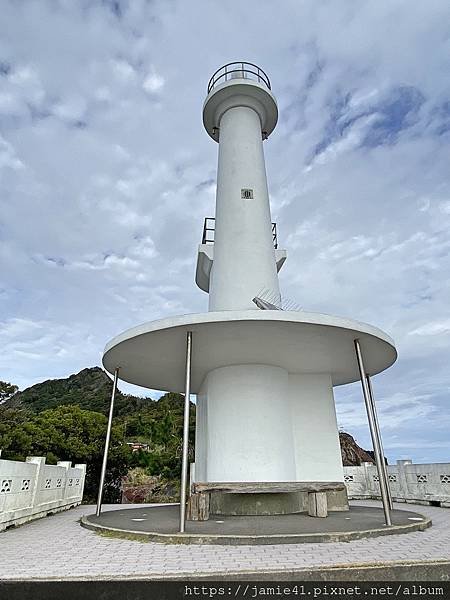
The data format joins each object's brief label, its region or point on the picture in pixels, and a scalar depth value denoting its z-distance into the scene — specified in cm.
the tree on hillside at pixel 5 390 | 1788
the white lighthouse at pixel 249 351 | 727
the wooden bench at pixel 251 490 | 671
